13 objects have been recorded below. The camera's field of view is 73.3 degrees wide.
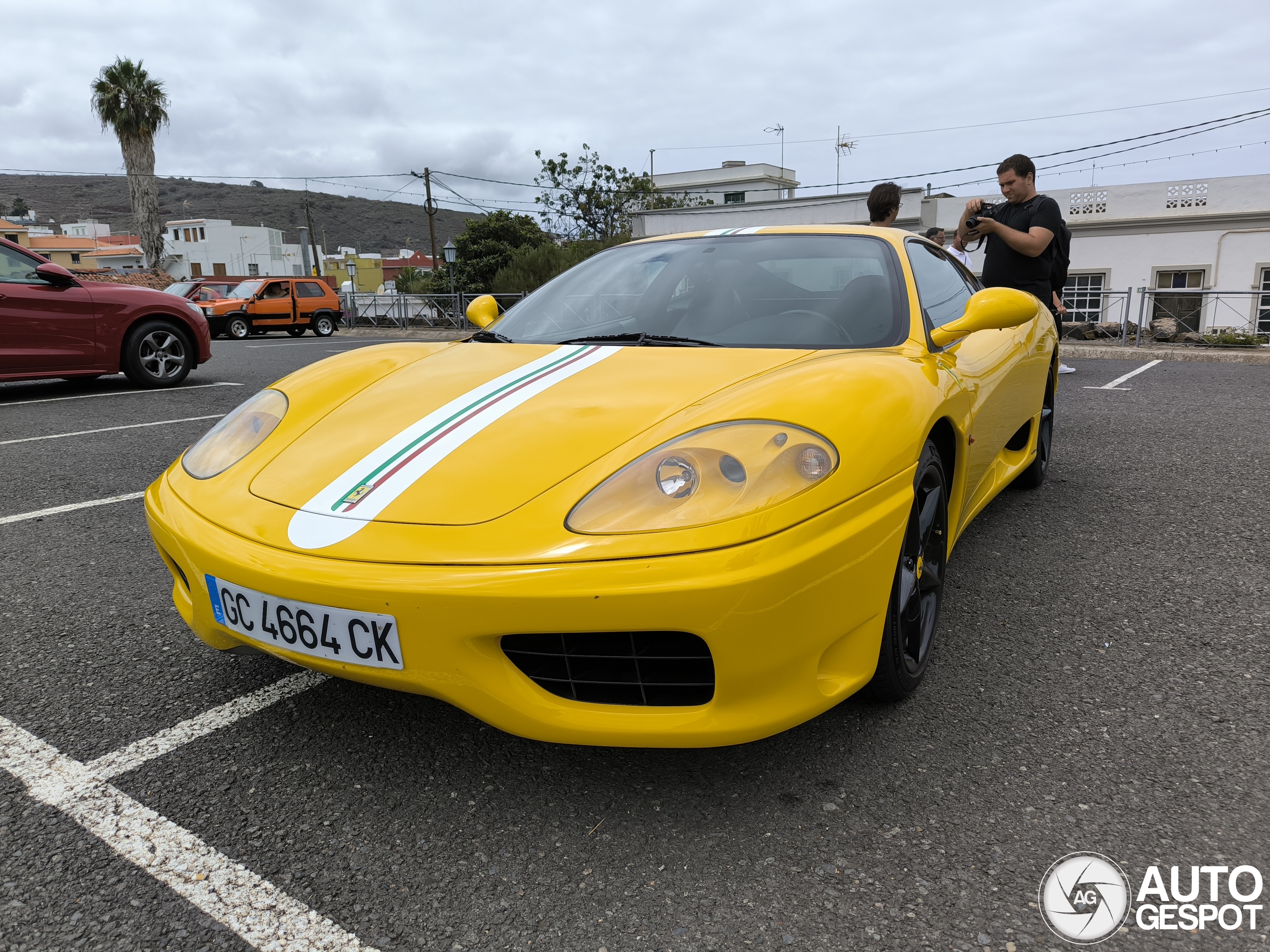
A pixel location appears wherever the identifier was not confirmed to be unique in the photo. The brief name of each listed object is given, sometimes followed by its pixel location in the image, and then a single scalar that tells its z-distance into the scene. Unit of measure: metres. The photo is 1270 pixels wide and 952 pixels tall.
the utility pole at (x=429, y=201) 38.62
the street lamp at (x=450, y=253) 28.30
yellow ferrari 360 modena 1.44
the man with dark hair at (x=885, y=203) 4.71
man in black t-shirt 4.91
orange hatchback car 20.16
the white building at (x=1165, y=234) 21.75
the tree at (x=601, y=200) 37.38
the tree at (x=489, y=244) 41.62
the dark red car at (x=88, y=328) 6.66
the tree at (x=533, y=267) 29.00
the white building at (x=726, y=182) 55.22
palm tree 27.08
